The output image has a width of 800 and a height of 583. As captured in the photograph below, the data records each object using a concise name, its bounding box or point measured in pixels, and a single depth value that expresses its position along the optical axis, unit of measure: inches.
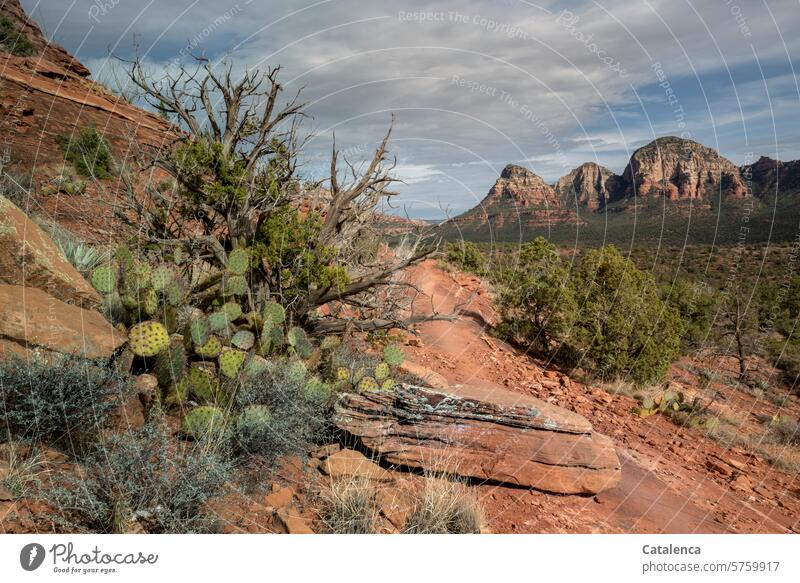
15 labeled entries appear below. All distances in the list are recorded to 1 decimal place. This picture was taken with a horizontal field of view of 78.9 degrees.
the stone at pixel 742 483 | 286.0
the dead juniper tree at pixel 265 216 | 302.5
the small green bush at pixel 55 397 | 160.7
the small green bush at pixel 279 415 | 201.6
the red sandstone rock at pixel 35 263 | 202.4
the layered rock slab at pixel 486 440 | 215.9
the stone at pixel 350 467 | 198.5
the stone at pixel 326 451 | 213.8
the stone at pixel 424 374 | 316.5
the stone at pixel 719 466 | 304.0
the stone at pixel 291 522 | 160.6
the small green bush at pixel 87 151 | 619.2
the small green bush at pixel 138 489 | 140.6
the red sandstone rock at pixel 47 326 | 175.3
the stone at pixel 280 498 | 174.7
